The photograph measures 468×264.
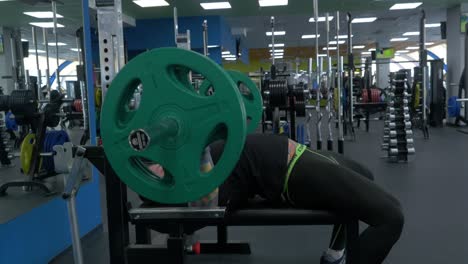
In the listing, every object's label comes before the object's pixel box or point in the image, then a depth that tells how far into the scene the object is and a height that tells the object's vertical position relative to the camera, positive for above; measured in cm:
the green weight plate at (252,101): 211 -2
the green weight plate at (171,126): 87 -6
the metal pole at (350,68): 488 +35
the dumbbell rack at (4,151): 453 -51
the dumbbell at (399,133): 452 -45
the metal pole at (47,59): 335 +38
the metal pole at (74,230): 109 -35
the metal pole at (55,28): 284 +55
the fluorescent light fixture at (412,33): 1308 +196
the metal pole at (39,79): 398 +26
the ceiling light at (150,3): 747 +185
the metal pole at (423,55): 505 +49
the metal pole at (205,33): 457 +76
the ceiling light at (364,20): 1030 +195
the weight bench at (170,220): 111 -35
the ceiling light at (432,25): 1171 +197
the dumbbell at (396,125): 457 -37
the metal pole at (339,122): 398 -27
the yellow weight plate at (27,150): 285 -31
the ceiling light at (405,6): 836 +184
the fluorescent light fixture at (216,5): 778 +185
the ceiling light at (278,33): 1252 +202
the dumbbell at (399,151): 448 -65
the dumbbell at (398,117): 459 -28
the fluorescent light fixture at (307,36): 1345 +202
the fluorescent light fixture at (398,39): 1481 +198
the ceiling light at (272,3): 769 +183
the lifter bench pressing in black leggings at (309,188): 121 -28
